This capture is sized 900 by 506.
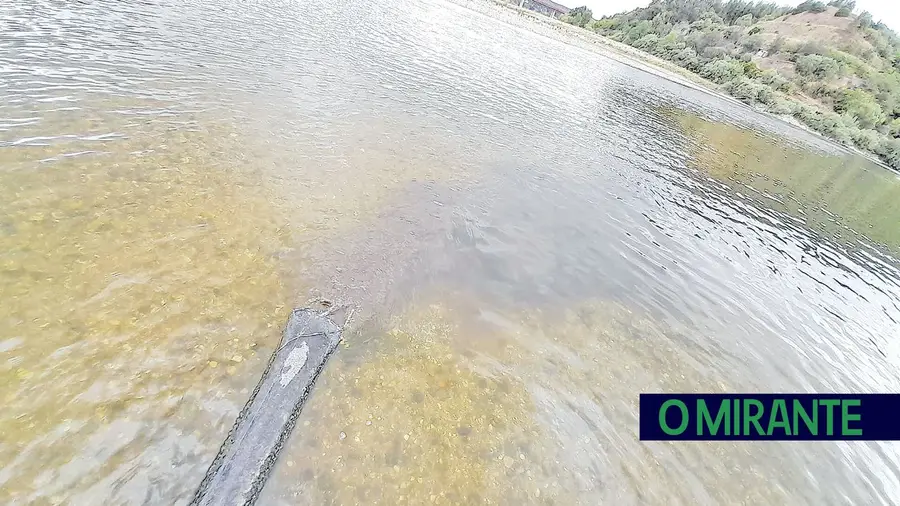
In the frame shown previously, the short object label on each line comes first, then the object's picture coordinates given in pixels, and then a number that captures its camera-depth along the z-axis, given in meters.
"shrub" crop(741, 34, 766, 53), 75.50
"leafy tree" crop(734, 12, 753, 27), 94.47
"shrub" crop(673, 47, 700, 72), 68.75
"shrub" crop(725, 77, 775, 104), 54.41
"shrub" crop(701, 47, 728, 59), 72.15
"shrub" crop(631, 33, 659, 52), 81.69
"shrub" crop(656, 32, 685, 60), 75.31
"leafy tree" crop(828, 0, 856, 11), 95.01
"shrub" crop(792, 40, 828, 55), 70.81
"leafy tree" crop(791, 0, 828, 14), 95.94
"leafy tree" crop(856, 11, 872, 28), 87.25
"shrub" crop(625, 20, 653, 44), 89.04
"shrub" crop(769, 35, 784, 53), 73.71
